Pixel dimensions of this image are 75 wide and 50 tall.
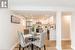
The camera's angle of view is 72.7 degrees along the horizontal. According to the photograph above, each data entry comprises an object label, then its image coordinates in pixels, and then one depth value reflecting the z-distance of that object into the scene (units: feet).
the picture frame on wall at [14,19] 8.84
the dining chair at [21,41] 7.65
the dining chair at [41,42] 7.68
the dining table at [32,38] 9.24
